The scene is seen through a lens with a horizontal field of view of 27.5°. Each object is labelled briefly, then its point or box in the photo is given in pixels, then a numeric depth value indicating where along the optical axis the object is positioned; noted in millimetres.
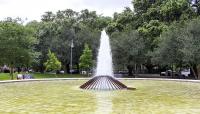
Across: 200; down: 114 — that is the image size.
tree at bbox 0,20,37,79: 44250
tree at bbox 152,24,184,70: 45556
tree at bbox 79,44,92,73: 58344
